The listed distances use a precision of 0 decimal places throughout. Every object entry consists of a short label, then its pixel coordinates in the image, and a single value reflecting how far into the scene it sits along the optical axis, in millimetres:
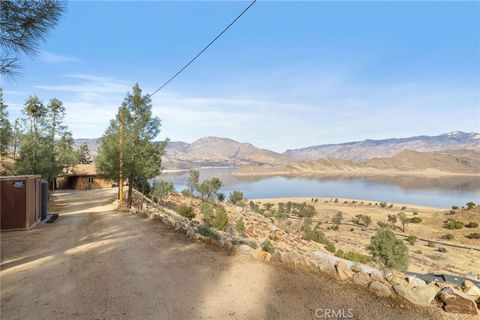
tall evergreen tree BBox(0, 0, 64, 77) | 6570
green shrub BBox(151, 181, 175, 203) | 32562
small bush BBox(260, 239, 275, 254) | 8412
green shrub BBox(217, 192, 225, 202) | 50025
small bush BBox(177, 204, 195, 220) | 23878
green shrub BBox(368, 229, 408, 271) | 19391
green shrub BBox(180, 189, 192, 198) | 46484
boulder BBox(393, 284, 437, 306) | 5070
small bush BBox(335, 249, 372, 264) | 18930
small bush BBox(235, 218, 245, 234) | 23738
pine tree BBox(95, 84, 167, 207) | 18703
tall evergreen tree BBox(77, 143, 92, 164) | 58334
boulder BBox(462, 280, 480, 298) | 5051
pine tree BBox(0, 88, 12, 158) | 23094
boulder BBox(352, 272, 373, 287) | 5860
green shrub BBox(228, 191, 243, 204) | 52162
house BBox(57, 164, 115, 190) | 43156
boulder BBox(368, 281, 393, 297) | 5441
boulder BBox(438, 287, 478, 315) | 4715
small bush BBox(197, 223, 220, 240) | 9672
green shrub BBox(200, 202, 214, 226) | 25180
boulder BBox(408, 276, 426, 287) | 5540
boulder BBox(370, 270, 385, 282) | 5812
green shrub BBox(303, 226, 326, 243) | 27611
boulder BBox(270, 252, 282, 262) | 7448
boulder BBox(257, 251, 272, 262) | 7605
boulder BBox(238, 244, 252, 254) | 8170
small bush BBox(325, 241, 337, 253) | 23238
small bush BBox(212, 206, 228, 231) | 23966
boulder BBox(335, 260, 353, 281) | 6211
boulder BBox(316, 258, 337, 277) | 6453
